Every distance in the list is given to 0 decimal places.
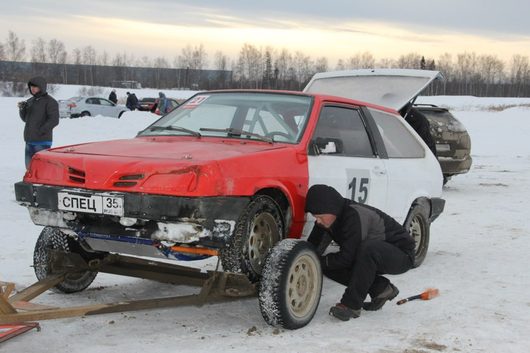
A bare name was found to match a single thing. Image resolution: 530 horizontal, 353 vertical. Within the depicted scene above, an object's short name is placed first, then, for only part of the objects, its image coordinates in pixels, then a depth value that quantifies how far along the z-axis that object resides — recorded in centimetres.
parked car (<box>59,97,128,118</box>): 3422
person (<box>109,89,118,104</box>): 4291
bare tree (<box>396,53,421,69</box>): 11949
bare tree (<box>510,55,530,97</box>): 10956
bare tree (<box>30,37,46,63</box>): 11031
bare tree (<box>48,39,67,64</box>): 11334
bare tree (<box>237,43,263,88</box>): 11765
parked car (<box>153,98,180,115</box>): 2622
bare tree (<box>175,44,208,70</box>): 12375
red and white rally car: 403
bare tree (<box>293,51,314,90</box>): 11989
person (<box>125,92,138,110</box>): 3688
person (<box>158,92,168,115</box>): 2441
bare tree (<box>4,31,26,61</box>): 9842
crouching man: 466
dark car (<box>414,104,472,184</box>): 1257
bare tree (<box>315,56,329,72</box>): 12438
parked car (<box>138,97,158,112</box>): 4347
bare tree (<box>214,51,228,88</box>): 11558
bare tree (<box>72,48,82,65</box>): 11738
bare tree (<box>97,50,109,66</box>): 12579
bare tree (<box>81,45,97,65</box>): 12350
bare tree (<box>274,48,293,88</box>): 11672
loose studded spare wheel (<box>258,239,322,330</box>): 426
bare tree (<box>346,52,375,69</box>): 12004
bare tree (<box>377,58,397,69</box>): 11308
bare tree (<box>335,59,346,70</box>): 12425
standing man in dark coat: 908
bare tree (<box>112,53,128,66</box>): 12888
